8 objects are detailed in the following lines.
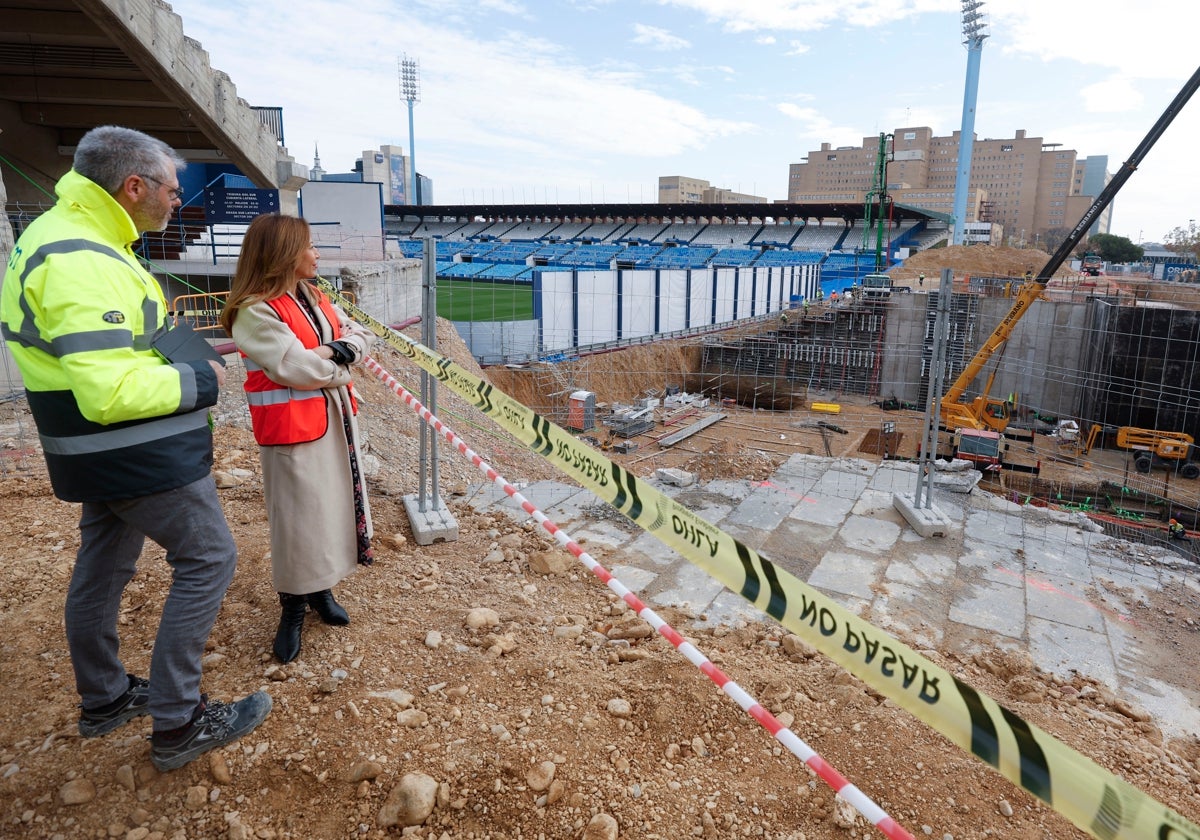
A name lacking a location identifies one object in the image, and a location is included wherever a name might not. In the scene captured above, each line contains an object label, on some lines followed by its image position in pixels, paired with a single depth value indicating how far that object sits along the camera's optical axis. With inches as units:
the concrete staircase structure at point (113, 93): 343.0
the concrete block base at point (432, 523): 158.6
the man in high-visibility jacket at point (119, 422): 68.5
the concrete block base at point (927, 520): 207.2
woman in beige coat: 97.0
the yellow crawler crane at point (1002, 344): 582.3
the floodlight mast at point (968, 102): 2085.4
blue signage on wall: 537.6
